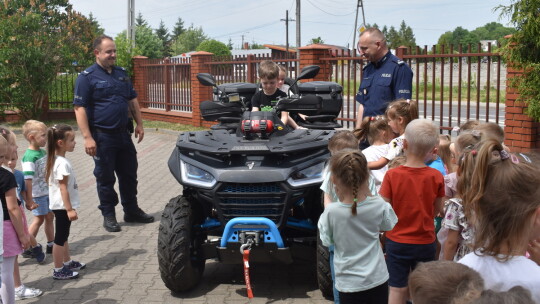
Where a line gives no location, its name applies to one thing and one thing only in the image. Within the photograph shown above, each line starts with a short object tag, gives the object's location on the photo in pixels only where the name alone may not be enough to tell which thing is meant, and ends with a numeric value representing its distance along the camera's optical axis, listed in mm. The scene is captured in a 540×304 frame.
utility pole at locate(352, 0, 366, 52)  58406
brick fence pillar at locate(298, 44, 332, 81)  13383
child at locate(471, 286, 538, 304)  1652
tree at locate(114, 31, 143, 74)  20688
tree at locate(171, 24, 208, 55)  127812
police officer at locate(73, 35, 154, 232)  7000
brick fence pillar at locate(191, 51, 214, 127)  17109
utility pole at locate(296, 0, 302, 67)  37350
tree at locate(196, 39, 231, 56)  73750
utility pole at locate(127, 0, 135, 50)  33812
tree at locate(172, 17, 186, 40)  161188
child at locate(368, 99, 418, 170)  4711
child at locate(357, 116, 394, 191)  4867
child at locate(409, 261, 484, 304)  1795
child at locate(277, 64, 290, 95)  6838
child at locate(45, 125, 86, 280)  5488
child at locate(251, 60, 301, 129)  5465
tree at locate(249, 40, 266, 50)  111856
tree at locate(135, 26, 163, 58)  67062
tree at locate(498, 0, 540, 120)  7930
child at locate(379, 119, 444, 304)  3861
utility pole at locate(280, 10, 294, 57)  71312
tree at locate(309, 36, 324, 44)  61106
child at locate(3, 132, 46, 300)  5011
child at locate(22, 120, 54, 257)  5867
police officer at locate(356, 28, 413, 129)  5824
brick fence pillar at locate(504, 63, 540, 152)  9117
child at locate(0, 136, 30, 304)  4344
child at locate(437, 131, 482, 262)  3416
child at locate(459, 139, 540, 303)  2555
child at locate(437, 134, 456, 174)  4914
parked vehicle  4586
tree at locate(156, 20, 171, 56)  139975
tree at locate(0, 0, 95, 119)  18609
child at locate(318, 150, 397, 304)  3576
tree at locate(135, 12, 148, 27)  122250
